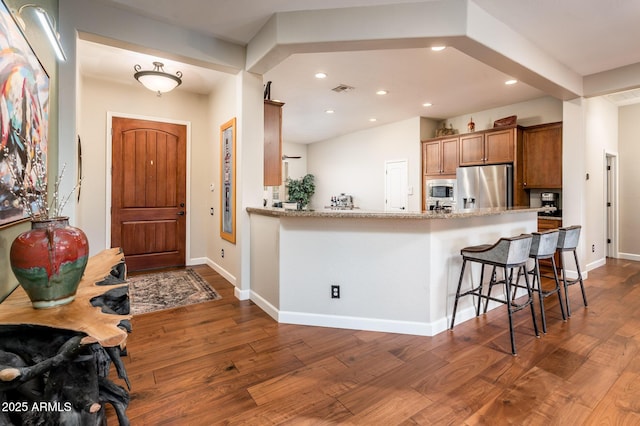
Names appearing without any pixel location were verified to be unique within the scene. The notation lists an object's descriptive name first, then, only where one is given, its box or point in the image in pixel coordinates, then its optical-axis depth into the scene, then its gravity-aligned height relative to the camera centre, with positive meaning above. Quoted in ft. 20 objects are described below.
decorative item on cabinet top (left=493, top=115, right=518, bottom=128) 16.97 +4.93
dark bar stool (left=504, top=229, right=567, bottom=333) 9.21 -1.01
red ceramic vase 3.93 -0.61
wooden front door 14.73 +1.02
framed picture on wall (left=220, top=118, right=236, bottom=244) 12.62 +1.34
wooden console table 3.25 -1.54
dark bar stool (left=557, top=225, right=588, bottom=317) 10.33 -0.97
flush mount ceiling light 11.08 +4.76
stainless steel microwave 19.25 +1.24
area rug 10.89 -2.98
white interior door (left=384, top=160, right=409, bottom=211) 22.21 +1.94
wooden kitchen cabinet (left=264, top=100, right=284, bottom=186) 12.44 +2.78
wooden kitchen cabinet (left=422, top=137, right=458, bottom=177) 19.29 +3.48
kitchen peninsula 8.63 -1.55
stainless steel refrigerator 16.88 +1.44
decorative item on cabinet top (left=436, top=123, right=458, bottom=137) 20.36 +5.26
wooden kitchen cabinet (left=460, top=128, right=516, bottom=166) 16.92 +3.62
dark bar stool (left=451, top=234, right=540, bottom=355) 8.10 -1.15
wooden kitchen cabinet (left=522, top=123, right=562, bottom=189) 15.79 +2.87
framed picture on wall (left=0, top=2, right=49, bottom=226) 4.17 +1.40
